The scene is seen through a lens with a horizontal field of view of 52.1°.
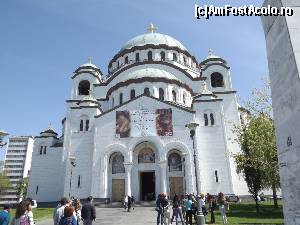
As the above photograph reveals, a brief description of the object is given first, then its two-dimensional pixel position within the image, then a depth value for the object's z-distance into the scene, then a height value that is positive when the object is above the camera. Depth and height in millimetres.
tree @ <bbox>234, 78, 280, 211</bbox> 21250 +3836
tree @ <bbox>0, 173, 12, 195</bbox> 68894 +5529
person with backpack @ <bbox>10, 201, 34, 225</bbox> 7301 -189
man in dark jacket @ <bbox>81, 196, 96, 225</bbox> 10250 -210
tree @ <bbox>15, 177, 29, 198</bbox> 91575 +5787
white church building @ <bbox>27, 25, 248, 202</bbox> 31250 +6382
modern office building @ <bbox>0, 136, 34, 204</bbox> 132812 +21507
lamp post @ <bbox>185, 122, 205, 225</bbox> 14133 -459
